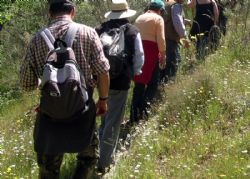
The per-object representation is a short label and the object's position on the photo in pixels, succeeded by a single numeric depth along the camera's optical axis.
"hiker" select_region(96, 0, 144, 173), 9.21
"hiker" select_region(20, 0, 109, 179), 7.11
